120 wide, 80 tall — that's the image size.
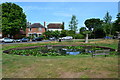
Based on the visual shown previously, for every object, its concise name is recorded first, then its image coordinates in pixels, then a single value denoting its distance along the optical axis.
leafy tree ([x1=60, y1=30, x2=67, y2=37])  59.94
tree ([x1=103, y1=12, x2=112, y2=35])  61.27
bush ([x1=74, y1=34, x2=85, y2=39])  57.94
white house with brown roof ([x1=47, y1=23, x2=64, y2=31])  77.59
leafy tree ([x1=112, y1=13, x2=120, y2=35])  60.65
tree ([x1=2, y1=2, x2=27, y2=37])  41.27
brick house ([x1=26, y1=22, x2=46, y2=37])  63.66
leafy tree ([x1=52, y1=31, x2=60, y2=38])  59.36
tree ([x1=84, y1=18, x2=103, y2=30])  95.20
